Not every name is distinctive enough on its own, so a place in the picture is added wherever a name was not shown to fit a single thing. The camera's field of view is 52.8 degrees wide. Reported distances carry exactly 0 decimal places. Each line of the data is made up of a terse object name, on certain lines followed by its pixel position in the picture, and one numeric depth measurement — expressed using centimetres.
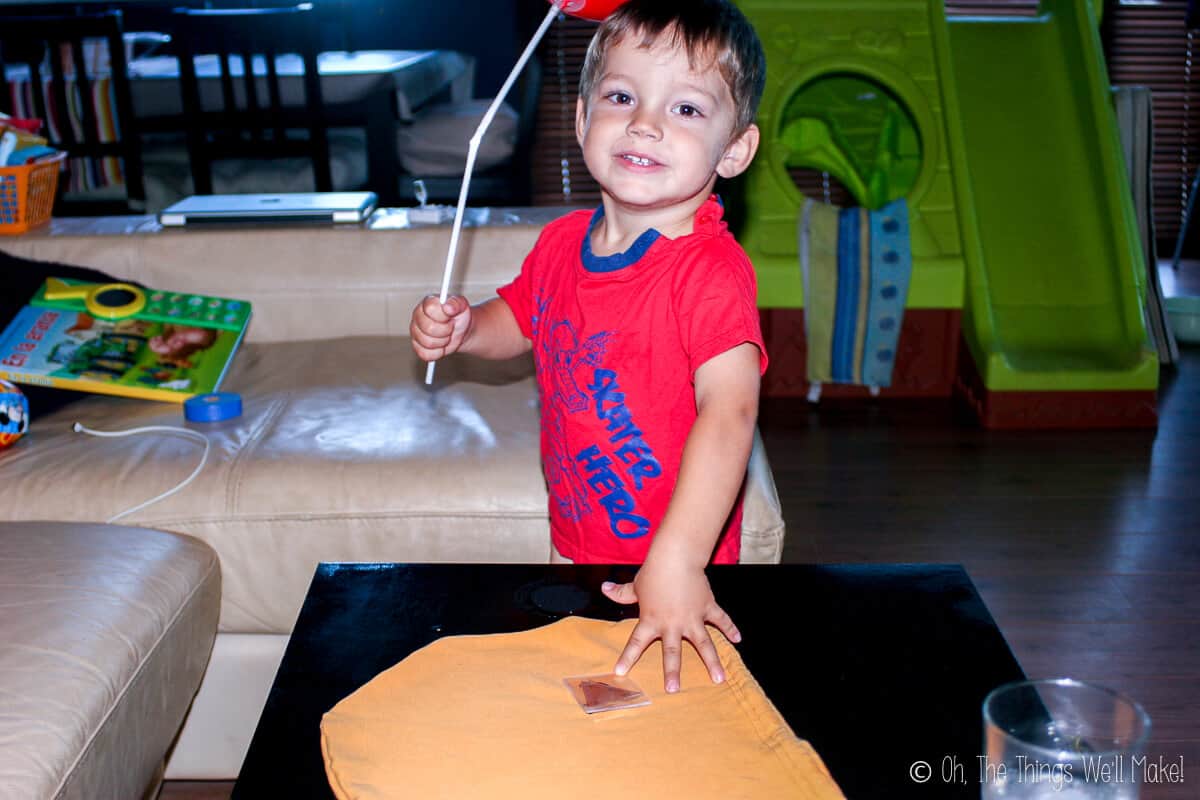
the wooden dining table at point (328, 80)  339
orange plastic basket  235
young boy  109
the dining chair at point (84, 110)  313
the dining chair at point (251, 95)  304
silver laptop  241
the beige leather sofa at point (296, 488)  170
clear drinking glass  64
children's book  202
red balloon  111
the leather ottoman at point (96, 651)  114
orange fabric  75
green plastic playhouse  342
